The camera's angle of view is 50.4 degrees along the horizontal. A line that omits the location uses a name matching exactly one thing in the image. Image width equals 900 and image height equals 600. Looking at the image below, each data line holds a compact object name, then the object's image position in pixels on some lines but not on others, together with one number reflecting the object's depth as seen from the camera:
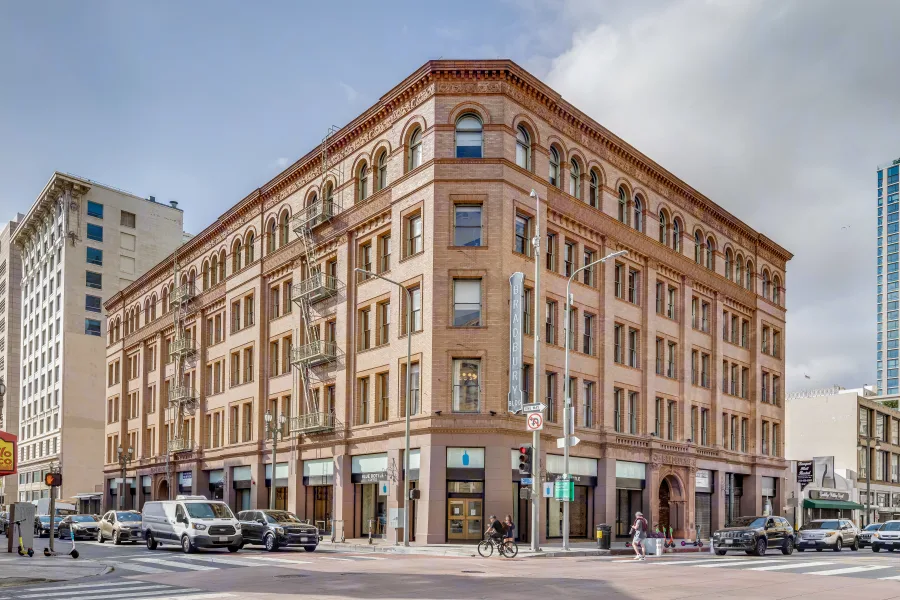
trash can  38.51
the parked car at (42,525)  54.03
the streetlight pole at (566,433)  36.29
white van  35.03
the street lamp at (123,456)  72.56
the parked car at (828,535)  45.69
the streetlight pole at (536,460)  35.16
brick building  41.22
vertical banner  40.12
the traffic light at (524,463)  34.94
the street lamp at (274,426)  48.78
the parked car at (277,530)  35.84
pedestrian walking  33.06
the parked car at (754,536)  38.88
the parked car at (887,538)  43.91
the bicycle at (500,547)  32.72
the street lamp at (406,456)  38.25
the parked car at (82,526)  49.62
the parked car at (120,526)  44.00
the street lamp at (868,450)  80.62
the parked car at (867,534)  48.50
